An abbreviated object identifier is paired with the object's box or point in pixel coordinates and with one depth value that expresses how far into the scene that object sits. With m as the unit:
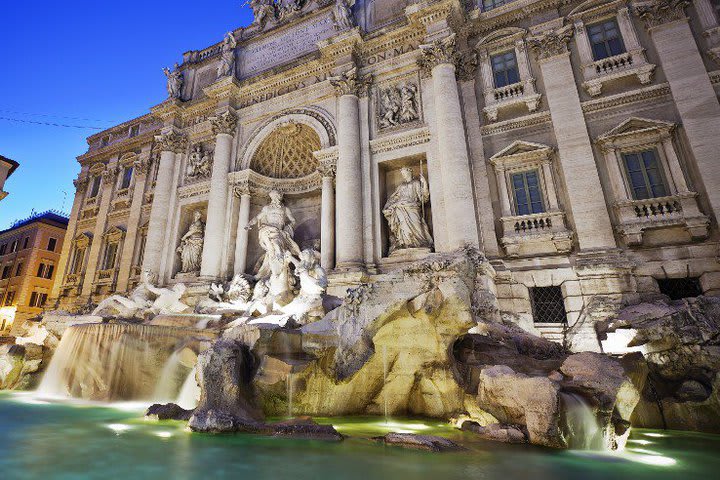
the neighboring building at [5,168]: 17.97
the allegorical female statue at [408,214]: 12.58
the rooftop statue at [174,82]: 19.17
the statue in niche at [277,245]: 11.47
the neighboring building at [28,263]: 29.67
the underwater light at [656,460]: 4.21
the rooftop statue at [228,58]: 17.88
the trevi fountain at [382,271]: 4.77
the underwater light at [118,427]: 4.92
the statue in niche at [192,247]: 16.41
